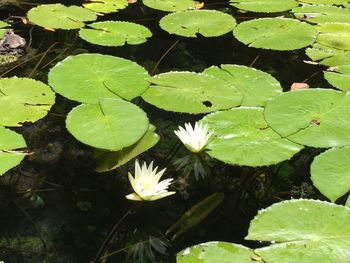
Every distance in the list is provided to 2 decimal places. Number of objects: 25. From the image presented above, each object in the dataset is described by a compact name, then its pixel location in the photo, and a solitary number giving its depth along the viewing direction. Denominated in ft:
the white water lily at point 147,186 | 8.13
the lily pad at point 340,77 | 9.42
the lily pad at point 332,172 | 8.26
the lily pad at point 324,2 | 11.28
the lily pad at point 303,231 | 7.82
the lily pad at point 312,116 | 8.66
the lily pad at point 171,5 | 10.96
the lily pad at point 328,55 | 9.98
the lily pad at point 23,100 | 8.88
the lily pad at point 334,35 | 10.26
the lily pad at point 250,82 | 9.19
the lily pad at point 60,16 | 10.42
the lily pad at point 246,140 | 8.48
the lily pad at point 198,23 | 10.40
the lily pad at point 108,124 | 8.52
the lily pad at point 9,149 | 8.36
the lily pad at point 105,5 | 10.90
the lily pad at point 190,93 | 9.05
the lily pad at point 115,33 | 10.09
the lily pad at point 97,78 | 9.09
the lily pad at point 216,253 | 7.83
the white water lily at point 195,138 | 8.48
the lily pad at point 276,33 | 10.07
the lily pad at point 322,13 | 10.77
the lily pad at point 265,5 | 10.90
